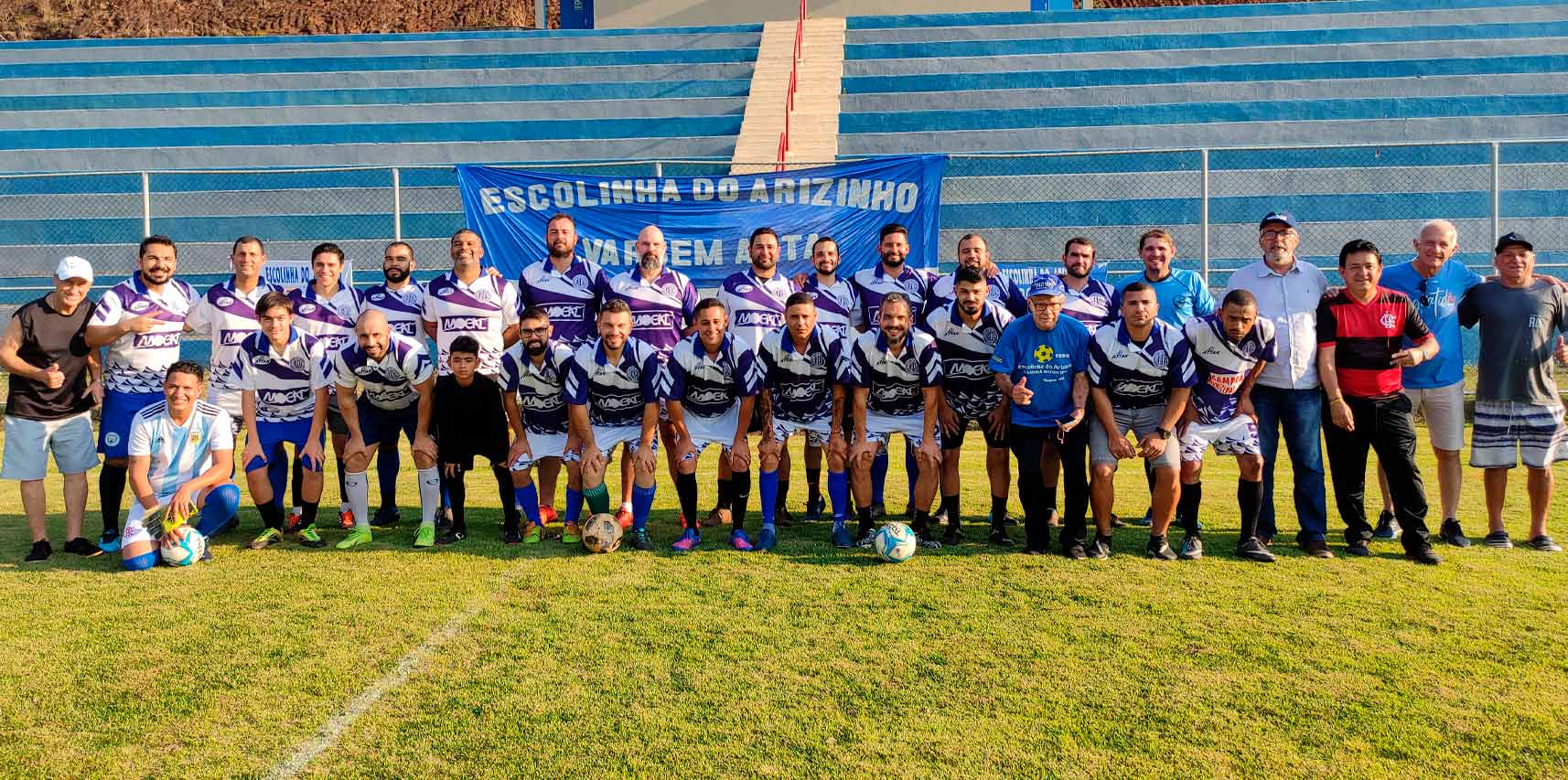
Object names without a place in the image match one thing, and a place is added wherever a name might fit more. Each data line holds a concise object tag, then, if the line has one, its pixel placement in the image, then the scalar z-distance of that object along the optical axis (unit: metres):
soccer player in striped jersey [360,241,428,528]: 7.13
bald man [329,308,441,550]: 6.24
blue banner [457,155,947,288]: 10.83
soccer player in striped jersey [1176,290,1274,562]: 5.67
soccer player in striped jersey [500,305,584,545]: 6.20
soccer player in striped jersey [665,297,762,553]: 6.13
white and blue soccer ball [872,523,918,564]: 5.68
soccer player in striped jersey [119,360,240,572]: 5.79
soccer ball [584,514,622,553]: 5.90
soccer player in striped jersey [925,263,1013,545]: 6.16
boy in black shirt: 6.29
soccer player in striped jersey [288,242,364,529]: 6.86
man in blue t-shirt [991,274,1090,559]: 5.79
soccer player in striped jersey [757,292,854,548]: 6.18
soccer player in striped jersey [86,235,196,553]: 6.20
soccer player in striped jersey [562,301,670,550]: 6.14
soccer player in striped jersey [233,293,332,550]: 6.23
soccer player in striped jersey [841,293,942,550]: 6.11
